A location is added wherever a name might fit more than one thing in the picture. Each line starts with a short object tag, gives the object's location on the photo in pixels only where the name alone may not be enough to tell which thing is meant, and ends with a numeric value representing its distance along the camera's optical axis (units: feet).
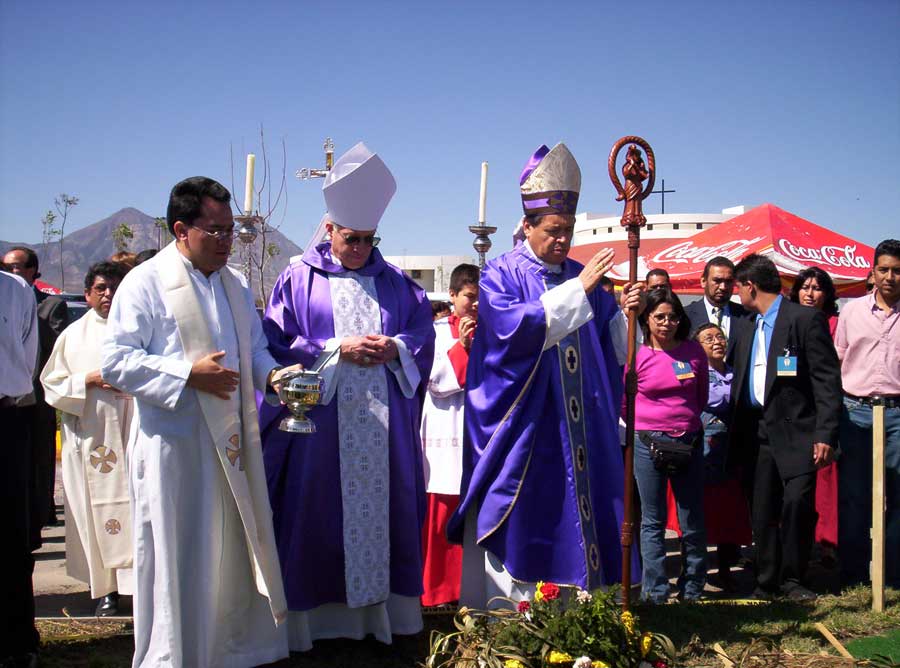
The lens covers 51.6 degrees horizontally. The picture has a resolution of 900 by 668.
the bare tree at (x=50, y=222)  160.25
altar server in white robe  20.74
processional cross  29.74
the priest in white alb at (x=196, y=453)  13.35
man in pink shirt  20.81
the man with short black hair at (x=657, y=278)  24.63
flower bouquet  12.42
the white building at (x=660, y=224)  155.22
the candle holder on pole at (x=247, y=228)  23.94
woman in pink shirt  20.26
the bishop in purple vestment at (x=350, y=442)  16.24
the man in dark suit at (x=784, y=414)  20.16
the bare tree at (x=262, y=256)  51.85
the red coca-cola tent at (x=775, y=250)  39.32
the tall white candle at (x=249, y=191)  21.71
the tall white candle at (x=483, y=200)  30.35
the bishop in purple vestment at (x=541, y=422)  15.90
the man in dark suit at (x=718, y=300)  25.50
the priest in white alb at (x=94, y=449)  19.08
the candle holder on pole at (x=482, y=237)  30.22
